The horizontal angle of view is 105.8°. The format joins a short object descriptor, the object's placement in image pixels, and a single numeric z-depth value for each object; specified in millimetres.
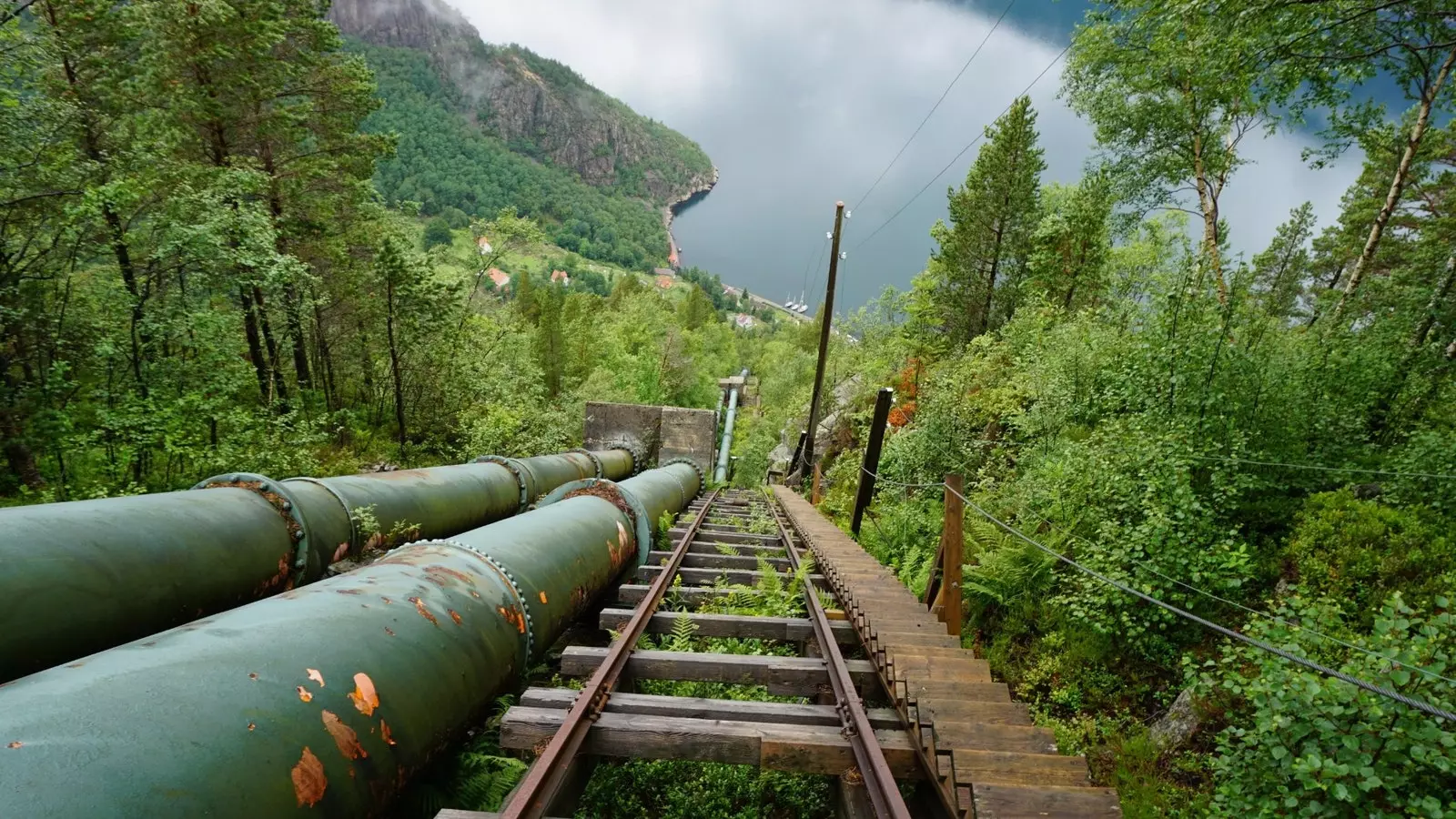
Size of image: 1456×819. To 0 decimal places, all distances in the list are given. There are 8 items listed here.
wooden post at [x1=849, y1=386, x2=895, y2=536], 8970
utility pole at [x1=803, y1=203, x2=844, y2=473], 15703
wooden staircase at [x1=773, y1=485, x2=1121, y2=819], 2498
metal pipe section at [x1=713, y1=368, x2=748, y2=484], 27344
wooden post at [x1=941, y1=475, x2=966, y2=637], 4805
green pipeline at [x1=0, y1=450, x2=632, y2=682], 2768
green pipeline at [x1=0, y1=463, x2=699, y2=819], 1619
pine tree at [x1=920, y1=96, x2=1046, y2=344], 19812
